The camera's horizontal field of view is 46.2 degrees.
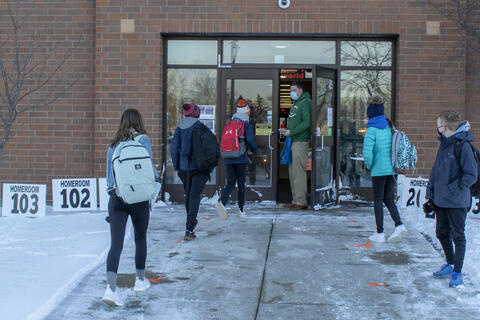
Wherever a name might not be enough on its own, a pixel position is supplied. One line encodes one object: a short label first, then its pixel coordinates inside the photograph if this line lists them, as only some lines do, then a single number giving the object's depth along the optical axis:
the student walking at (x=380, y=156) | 6.96
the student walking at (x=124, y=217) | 4.97
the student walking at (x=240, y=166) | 8.52
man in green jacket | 9.46
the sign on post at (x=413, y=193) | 8.82
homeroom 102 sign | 8.89
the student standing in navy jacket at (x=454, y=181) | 5.37
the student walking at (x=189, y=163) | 7.04
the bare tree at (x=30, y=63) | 10.26
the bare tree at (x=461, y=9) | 9.25
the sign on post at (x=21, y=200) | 8.56
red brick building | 9.75
